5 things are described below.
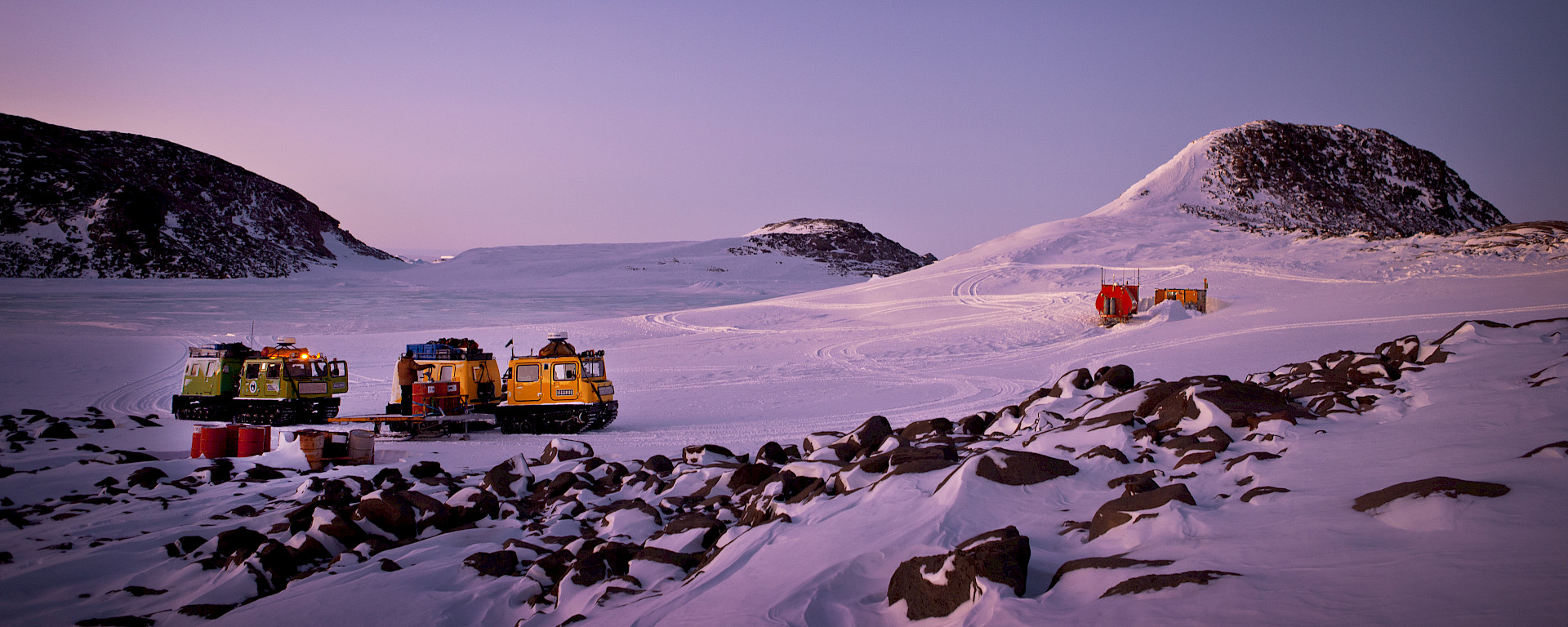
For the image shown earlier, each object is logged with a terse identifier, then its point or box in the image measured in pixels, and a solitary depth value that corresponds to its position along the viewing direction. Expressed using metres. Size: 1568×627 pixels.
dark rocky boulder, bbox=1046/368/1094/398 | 11.03
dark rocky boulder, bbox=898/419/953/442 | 10.19
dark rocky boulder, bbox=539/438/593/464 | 11.36
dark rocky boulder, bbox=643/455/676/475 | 10.18
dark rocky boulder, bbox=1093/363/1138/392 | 10.58
